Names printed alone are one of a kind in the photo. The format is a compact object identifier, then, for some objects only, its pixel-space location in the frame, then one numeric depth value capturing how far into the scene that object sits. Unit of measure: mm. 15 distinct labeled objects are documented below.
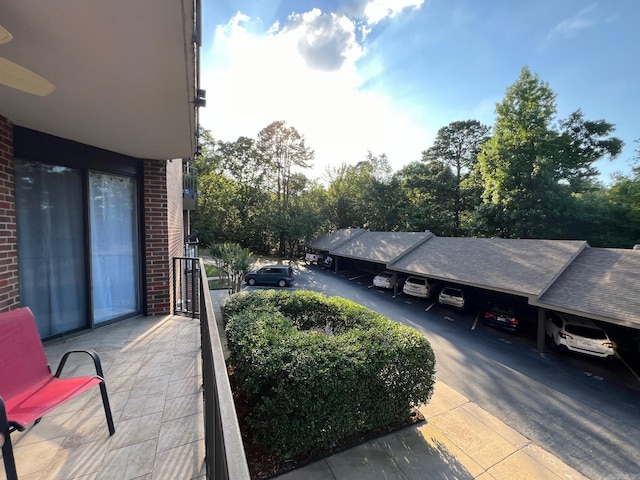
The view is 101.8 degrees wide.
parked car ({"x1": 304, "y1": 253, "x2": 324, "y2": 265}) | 24234
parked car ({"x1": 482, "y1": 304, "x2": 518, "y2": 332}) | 9375
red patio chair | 1689
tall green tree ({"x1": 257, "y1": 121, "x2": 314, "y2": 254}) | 29578
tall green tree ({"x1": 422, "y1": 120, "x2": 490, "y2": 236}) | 27172
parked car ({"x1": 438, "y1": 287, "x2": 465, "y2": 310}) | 11602
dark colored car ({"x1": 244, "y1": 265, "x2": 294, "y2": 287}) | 16641
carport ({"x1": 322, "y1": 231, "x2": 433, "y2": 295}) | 15411
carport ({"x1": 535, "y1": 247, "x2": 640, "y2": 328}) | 6531
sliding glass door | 3300
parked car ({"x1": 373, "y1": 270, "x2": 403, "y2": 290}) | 15211
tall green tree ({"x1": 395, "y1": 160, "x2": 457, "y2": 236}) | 25188
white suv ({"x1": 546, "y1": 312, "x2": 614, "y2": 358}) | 7309
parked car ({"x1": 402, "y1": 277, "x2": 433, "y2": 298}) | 13258
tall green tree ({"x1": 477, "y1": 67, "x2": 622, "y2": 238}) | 18203
